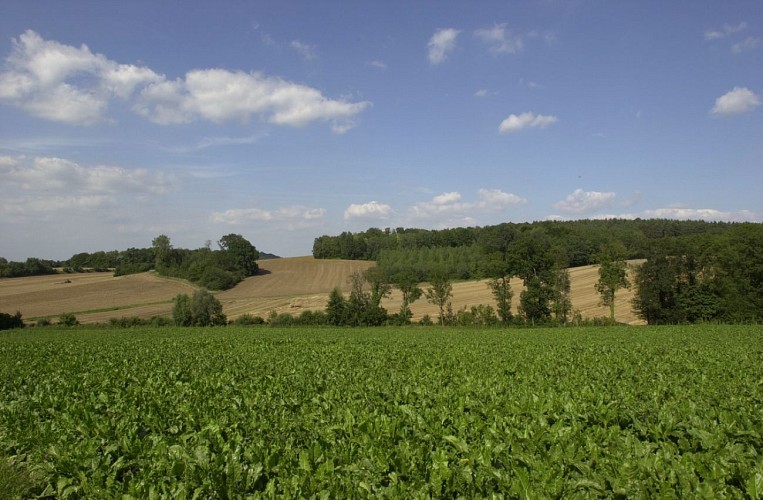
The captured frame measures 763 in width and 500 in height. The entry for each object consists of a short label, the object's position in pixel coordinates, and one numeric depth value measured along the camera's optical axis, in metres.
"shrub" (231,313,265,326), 63.84
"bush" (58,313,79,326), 61.19
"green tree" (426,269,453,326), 62.25
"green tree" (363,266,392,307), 66.06
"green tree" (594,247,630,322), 56.53
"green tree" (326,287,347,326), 62.79
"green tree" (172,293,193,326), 63.72
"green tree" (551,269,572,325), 58.72
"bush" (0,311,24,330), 60.27
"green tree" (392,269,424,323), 66.50
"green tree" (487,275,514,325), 59.66
